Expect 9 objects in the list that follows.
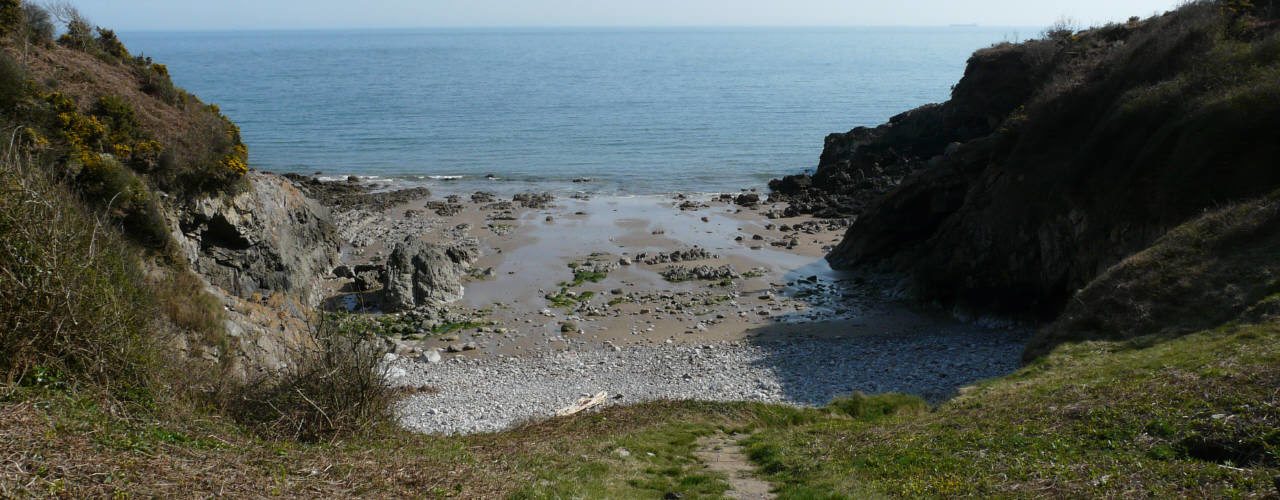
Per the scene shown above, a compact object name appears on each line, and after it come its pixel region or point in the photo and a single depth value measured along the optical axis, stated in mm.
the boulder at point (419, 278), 30031
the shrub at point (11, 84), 20359
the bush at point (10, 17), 23703
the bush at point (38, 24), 24672
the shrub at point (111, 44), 27300
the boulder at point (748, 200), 50250
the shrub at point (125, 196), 19266
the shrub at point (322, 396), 11773
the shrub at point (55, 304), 9344
